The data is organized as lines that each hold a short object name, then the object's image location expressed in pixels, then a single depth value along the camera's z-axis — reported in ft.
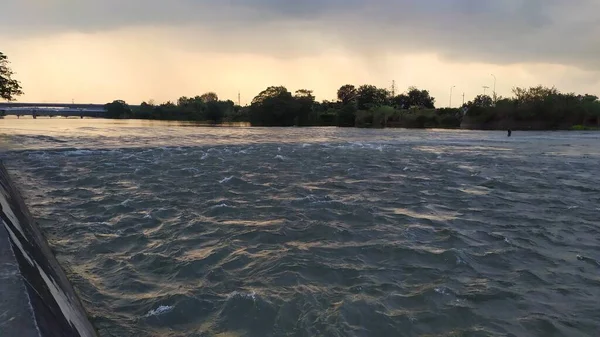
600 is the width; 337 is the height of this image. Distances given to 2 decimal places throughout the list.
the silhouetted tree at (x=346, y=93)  592.19
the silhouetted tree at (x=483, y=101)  388.16
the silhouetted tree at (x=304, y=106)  436.35
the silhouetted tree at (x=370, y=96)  525.75
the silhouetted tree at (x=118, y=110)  624.47
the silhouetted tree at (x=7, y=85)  183.01
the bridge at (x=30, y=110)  594.24
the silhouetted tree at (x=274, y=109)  427.74
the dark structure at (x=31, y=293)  11.41
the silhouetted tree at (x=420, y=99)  547.49
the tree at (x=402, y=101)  551.18
